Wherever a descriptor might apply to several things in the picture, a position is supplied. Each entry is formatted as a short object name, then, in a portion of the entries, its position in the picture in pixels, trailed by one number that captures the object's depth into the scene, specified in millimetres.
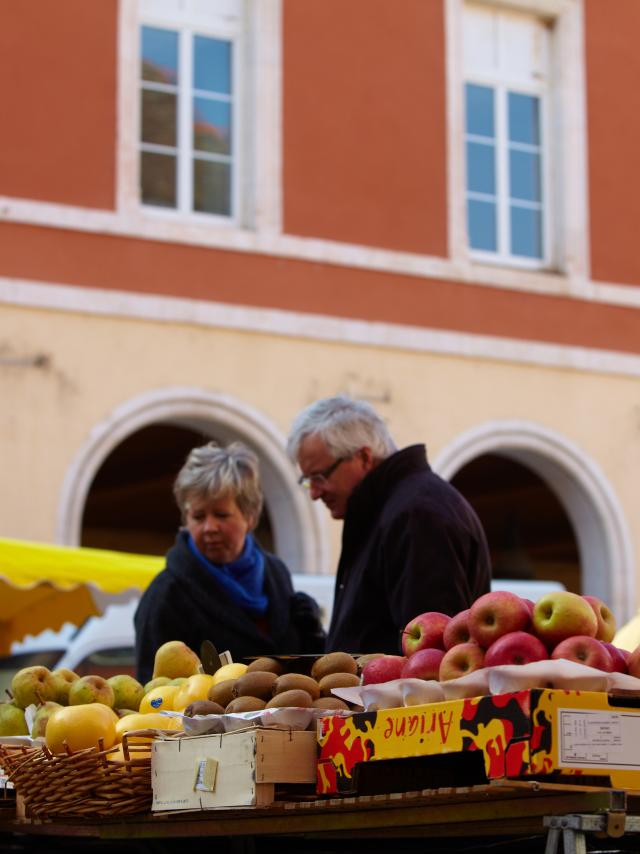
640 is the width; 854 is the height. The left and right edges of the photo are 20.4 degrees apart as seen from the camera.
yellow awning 8375
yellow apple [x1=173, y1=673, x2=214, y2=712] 3656
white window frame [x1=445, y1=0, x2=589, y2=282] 14367
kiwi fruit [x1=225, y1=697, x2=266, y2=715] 3217
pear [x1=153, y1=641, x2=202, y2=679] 4137
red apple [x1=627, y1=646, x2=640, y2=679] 2957
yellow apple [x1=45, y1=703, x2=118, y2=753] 3439
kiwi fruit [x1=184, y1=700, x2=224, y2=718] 3264
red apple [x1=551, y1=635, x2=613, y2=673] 2963
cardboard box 2613
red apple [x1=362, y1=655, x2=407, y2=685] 3324
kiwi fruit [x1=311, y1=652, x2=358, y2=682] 3512
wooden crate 2973
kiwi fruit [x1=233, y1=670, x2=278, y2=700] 3332
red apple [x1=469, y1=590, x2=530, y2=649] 3086
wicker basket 3268
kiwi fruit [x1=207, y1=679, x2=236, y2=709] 3381
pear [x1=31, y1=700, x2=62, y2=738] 3719
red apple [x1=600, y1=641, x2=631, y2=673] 2979
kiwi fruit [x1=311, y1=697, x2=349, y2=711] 3193
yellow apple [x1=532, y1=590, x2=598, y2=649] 3068
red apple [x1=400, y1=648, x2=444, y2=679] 3178
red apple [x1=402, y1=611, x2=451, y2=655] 3338
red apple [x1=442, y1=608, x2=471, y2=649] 3221
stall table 2588
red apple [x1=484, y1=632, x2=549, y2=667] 3023
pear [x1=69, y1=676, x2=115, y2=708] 3799
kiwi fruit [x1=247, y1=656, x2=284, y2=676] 3586
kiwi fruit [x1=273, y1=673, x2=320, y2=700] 3303
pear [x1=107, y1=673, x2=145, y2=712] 3930
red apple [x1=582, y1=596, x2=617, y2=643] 3195
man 4176
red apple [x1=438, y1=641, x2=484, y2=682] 3072
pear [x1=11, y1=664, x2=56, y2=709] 3926
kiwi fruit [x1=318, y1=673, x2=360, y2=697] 3348
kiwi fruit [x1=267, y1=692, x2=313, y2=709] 3172
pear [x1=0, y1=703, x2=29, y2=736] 3959
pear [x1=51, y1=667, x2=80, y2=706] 3953
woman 4953
